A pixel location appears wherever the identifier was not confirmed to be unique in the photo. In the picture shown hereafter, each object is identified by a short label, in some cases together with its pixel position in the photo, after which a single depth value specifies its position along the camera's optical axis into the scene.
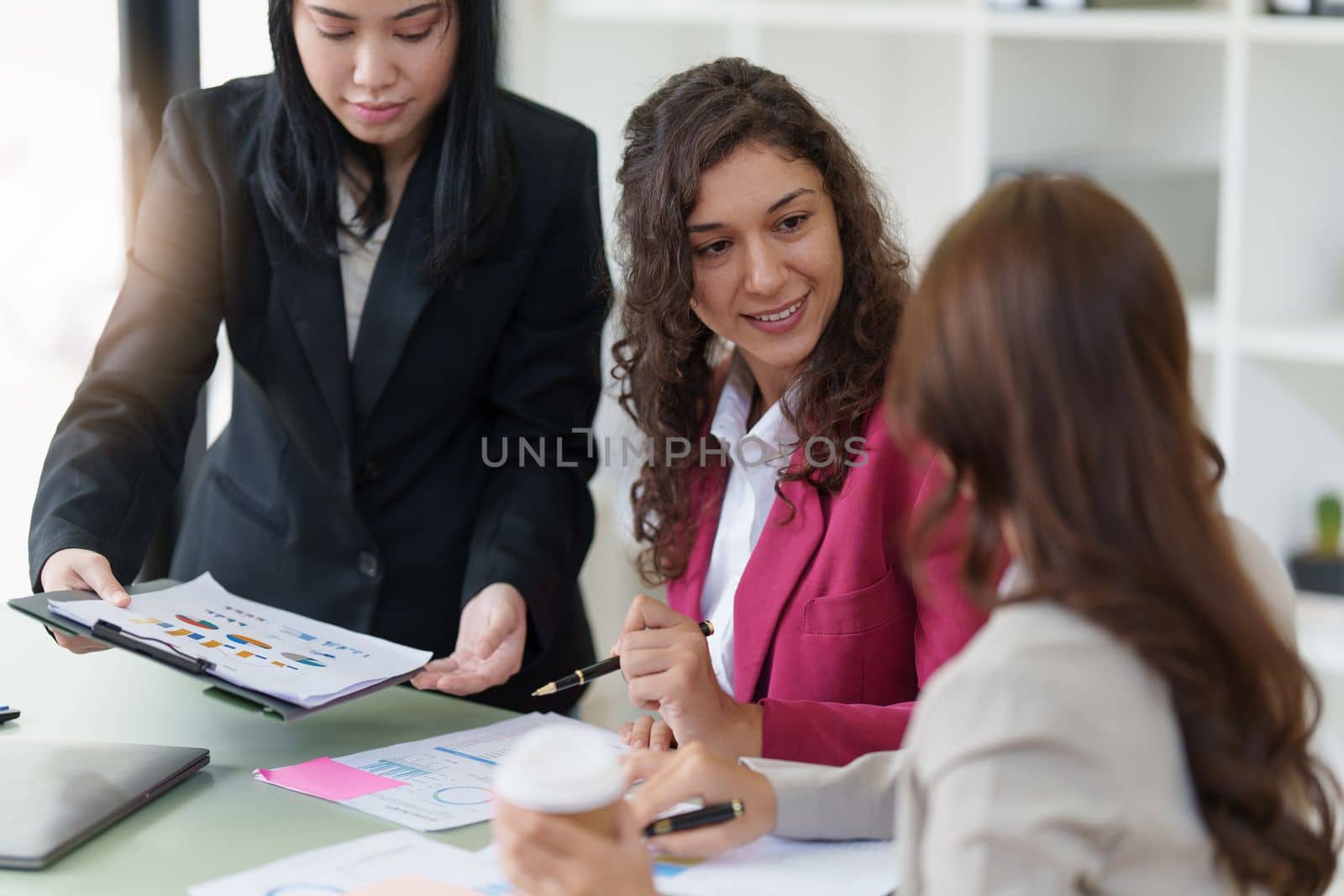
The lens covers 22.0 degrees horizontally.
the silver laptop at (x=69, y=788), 2.27
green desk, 2.26
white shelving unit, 3.19
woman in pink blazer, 2.50
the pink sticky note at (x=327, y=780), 2.36
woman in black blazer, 2.69
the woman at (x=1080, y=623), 2.03
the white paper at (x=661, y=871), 2.22
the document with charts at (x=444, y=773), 2.33
